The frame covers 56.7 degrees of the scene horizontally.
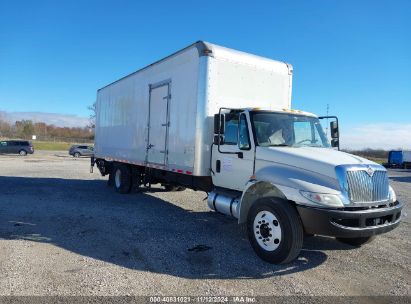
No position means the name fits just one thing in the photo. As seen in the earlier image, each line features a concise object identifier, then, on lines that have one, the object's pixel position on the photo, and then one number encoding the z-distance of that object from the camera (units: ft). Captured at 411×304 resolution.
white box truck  18.06
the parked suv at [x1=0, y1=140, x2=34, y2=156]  139.13
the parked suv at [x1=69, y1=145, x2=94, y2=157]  144.36
